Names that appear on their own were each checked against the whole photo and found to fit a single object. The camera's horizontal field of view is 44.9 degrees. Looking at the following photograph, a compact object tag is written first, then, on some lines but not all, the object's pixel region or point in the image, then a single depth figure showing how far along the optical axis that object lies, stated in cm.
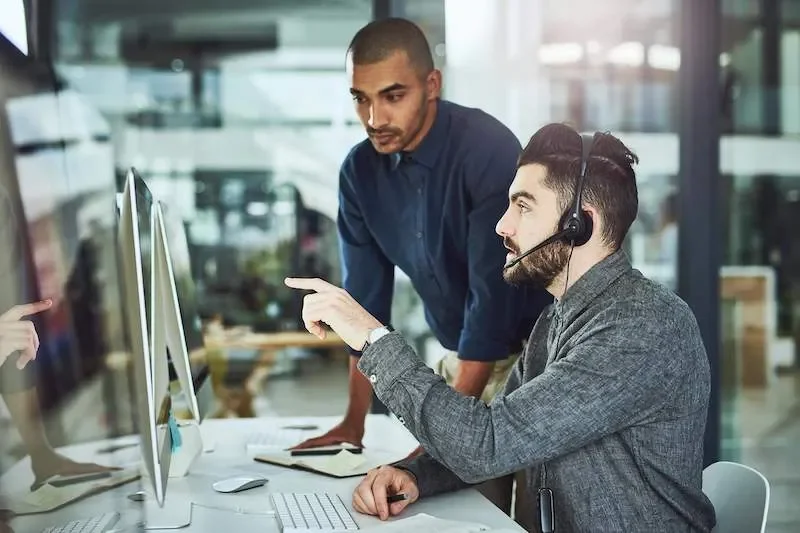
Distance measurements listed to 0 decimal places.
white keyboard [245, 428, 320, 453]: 214
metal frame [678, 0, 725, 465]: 338
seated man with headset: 142
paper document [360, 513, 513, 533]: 145
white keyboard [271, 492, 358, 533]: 147
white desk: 135
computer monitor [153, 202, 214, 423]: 176
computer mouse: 175
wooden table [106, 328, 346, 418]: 394
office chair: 154
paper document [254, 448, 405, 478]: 188
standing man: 212
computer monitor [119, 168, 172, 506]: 126
